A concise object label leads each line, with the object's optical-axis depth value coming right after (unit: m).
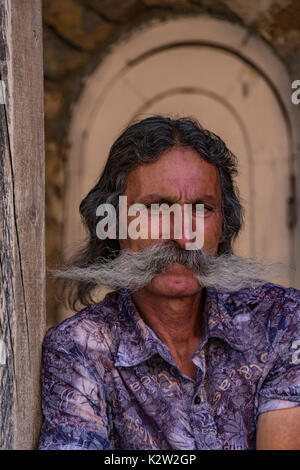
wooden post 2.22
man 2.45
